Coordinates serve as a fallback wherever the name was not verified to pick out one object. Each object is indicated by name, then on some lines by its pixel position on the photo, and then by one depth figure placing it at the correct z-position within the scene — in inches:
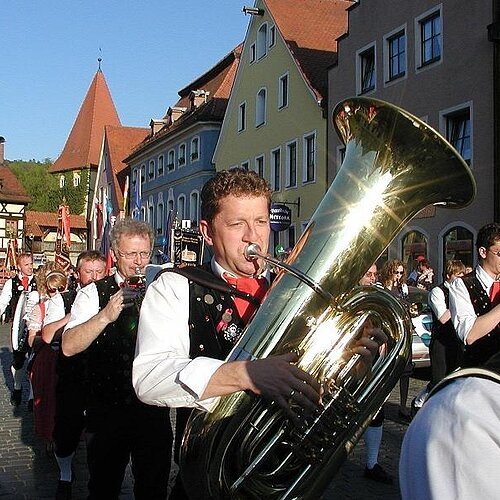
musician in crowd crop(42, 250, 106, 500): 178.7
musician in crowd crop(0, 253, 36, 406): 323.6
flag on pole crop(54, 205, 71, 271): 754.1
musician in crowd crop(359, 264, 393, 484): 198.1
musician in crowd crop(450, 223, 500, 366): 164.2
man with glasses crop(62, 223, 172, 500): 118.4
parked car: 374.9
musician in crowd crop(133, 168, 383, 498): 71.7
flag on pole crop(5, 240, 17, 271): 1109.1
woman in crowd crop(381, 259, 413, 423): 281.0
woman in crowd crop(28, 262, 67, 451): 226.4
